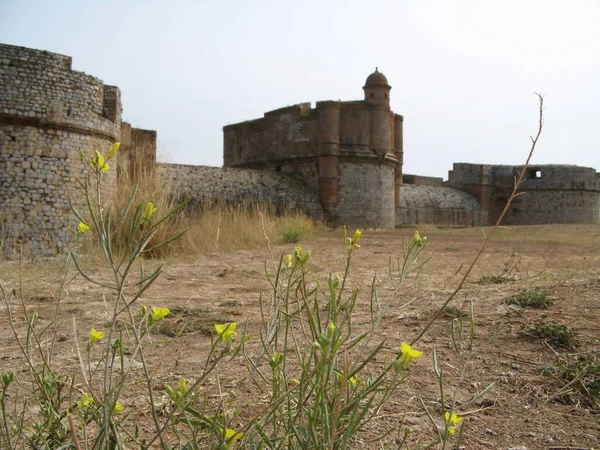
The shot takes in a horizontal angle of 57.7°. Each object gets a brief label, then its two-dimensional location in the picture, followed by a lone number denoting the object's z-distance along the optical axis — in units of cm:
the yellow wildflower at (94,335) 130
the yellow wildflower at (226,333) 104
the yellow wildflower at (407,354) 99
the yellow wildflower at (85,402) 131
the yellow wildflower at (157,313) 108
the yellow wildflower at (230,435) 105
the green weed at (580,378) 228
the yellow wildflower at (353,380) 132
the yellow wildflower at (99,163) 125
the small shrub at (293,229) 1204
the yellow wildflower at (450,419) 120
